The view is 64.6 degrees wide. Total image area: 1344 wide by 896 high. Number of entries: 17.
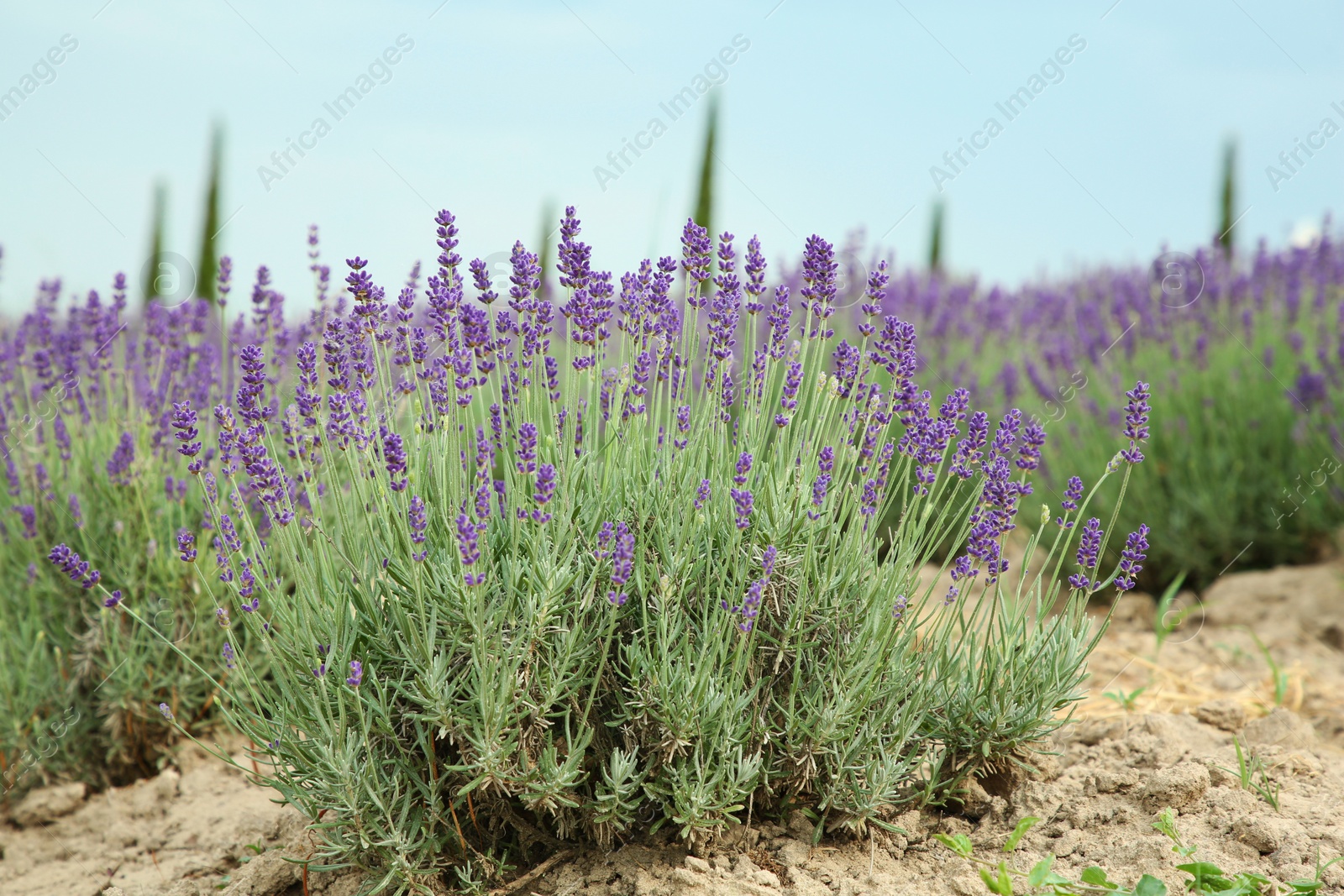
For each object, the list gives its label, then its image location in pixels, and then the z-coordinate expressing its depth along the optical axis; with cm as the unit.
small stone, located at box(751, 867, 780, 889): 225
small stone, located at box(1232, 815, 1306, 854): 246
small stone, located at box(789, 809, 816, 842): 243
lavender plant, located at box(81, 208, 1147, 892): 209
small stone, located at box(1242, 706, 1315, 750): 311
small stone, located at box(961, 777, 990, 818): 262
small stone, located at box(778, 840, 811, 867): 233
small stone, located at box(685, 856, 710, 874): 224
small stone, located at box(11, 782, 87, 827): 364
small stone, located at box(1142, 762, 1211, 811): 260
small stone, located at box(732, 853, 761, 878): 226
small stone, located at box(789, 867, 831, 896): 224
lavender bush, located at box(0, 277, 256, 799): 358
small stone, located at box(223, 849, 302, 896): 259
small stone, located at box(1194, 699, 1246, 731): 329
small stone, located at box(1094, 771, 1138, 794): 267
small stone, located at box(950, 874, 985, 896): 228
